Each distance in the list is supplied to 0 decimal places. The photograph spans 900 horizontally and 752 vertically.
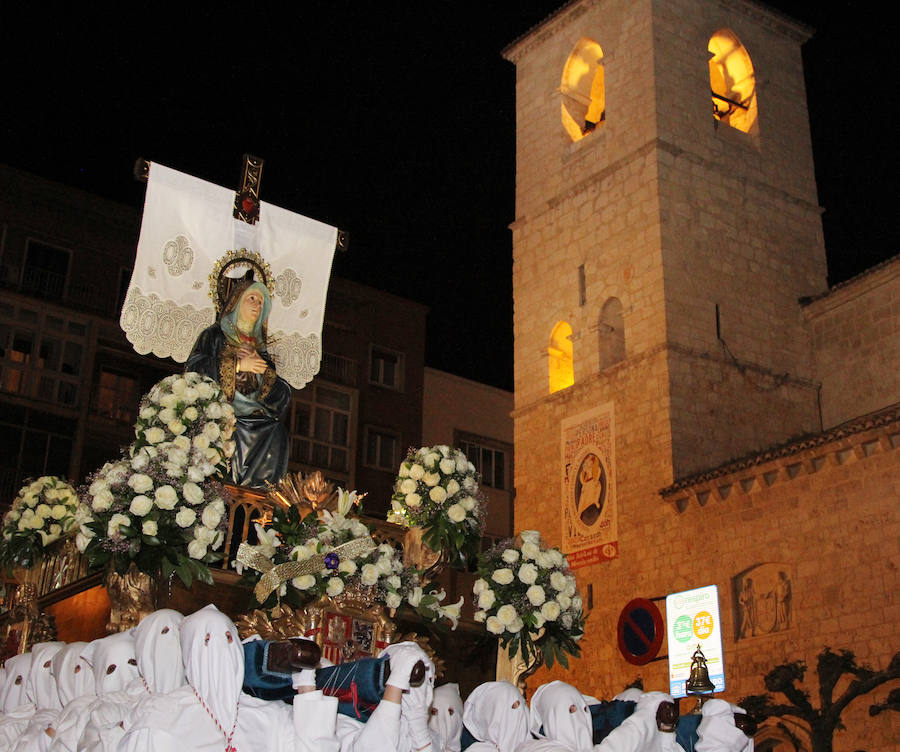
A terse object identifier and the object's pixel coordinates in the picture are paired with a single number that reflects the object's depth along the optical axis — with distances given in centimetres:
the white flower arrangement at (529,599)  974
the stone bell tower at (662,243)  2584
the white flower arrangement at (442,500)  1049
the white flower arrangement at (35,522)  1116
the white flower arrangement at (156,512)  846
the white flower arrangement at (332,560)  874
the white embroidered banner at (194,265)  1192
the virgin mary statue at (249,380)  1138
